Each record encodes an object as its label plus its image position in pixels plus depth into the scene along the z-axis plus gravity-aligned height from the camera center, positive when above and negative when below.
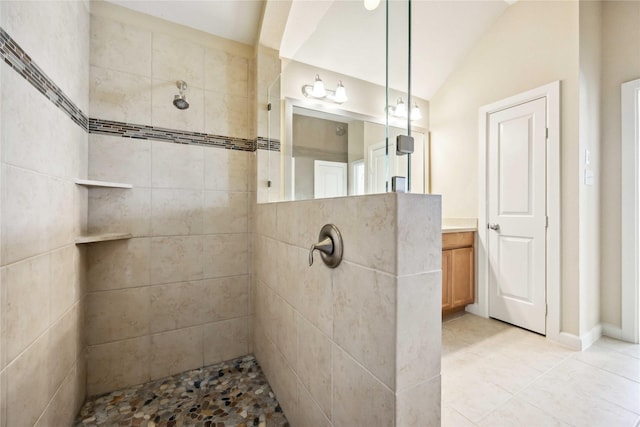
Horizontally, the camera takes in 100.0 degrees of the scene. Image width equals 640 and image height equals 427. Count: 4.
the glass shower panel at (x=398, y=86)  0.84 +0.42
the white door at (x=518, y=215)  2.19 -0.02
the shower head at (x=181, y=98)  1.68 +0.72
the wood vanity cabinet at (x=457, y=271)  2.45 -0.56
